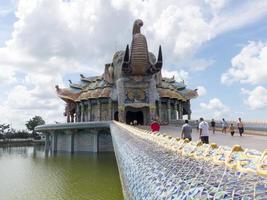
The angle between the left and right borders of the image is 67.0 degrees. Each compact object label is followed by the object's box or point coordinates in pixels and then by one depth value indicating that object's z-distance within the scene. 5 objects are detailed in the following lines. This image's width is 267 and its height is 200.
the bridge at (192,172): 1.36
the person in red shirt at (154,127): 10.90
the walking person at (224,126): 15.46
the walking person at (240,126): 13.06
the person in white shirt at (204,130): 8.08
